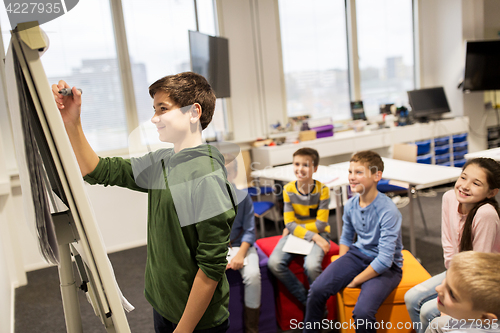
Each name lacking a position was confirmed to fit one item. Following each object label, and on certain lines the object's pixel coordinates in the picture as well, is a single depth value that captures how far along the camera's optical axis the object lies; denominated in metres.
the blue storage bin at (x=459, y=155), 4.81
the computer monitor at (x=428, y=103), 4.77
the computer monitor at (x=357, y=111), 4.94
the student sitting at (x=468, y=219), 1.45
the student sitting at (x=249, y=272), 1.93
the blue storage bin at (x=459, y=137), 4.79
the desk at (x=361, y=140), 3.93
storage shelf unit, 4.57
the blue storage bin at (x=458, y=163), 4.81
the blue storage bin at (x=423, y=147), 4.53
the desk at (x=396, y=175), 2.64
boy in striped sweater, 2.18
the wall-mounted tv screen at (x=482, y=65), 4.40
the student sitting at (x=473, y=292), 0.91
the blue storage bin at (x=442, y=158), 4.69
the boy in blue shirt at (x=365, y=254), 1.73
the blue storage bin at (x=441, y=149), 4.66
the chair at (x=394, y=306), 1.78
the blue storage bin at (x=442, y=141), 4.68
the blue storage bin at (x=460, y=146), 4.79
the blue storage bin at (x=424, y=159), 4.55
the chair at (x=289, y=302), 2.07
